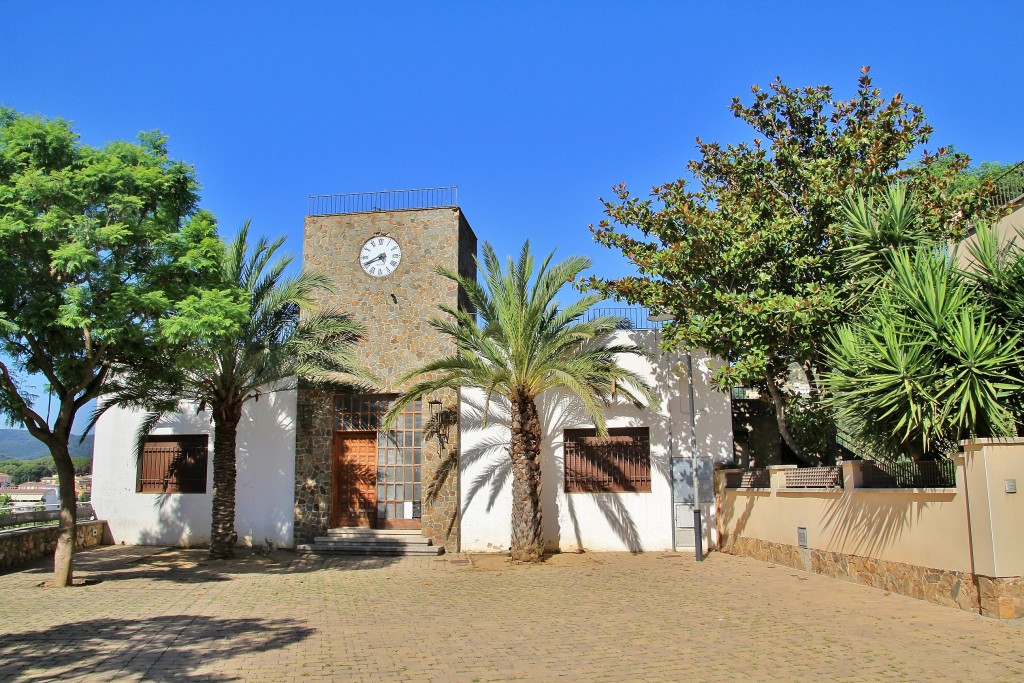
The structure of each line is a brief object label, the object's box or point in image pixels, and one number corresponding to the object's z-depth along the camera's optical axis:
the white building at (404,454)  17.44
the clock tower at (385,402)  17.78
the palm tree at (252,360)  15.90
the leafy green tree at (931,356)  9.71
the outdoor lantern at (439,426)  17.78
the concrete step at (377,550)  16.91
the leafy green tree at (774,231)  13.80
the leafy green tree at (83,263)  11.83
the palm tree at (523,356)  15.79
